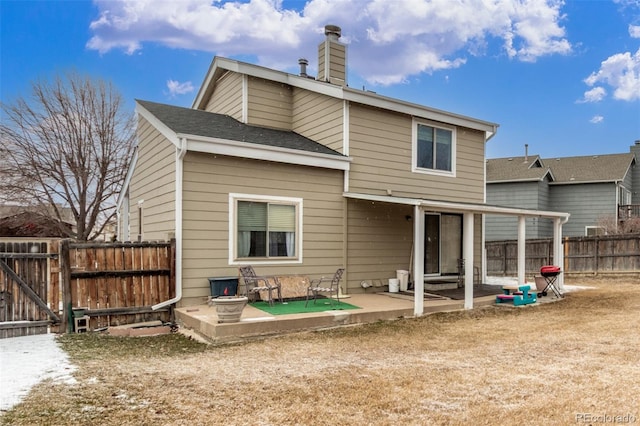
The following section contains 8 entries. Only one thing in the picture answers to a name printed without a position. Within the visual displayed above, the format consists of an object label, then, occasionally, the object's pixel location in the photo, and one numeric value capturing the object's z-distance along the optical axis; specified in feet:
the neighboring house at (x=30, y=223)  68.08
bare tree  66.44
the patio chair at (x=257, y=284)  26.92
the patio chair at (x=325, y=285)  28.09
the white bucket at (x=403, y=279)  34.60
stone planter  21.50
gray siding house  69.46
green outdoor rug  25.38
